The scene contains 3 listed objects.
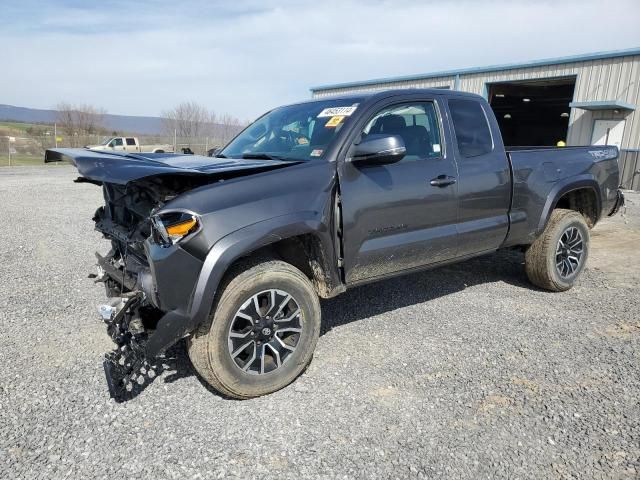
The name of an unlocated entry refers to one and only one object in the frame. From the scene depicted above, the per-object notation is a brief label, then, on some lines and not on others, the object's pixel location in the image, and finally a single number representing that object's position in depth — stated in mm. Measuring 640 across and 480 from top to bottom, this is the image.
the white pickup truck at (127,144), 30328
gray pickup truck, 2736
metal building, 16438
